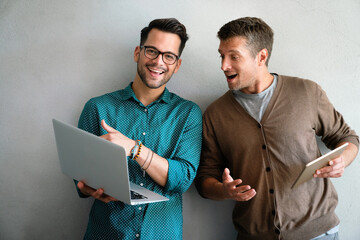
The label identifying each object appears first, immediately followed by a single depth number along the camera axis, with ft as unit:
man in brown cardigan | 4.50
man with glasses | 4.45
